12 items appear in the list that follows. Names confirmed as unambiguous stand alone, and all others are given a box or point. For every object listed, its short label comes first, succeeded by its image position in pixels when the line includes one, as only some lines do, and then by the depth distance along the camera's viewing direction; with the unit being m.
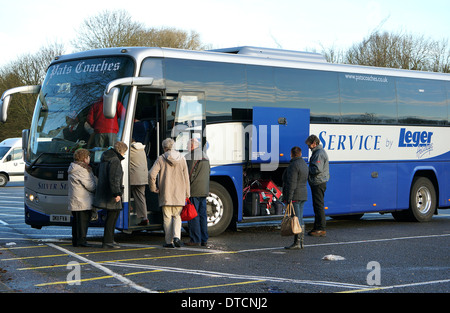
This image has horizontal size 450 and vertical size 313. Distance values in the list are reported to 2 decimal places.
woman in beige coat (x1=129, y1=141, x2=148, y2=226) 12.73
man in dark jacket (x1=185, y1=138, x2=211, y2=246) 12.53
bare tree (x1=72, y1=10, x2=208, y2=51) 48.38
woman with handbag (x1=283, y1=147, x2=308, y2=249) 12.52
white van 35.59
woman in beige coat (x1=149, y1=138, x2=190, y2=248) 12.14
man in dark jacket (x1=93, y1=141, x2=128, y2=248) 11.90
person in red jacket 12.64
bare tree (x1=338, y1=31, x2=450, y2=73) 46.28
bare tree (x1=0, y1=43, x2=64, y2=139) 53.22
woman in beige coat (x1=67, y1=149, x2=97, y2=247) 12.12
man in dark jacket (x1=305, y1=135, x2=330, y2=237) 14.12
